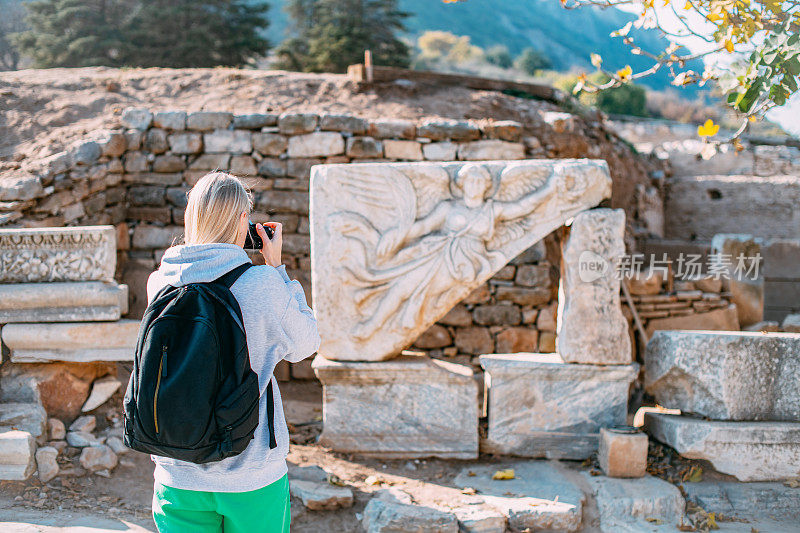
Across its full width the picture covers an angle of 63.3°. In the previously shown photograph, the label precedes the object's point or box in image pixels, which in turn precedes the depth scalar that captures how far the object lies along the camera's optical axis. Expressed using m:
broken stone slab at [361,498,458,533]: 3.20
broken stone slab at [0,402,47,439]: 3.62
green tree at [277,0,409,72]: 13.45
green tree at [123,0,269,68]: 13.62
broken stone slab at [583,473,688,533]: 3.36
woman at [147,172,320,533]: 1.87
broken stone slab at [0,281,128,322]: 3.86
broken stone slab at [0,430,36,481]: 3.42
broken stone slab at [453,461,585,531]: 3.31
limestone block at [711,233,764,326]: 6.54
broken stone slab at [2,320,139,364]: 3.86
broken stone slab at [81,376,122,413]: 4.02
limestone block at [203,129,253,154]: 6.20
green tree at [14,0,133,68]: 13.52
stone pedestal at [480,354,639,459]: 3.89
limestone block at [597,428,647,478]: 3.61
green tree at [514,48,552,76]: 33.12
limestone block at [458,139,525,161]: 6.36
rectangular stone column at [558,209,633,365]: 3.87
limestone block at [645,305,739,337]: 6.19
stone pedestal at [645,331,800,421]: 3.66
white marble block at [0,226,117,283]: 3.91
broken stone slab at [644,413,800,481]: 3.61
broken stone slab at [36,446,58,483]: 3.50
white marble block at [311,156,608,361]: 3.88
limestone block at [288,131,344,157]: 6.17
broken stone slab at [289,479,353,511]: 3.41
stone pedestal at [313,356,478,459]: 3.95
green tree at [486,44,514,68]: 35.12
